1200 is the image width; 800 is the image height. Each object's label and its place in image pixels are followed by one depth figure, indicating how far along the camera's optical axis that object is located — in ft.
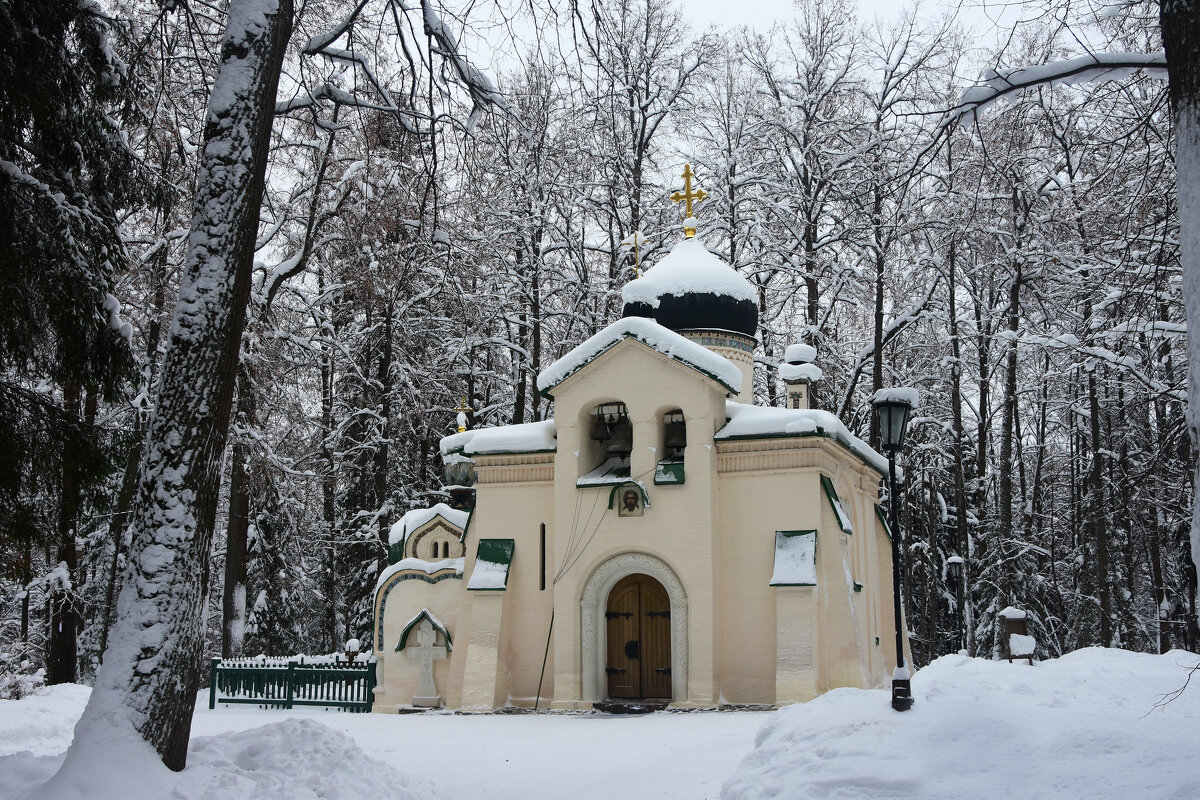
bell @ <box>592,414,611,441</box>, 62.66
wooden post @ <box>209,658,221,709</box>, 64.85
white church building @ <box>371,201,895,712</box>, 56.85
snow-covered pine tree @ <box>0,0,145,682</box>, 27.63
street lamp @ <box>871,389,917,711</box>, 37.35
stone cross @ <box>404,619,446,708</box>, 63.67
